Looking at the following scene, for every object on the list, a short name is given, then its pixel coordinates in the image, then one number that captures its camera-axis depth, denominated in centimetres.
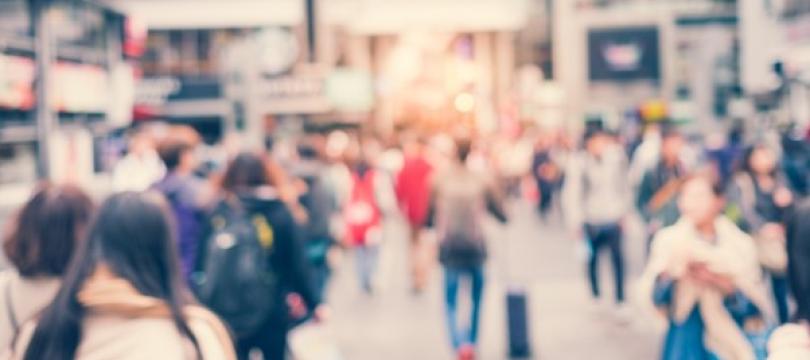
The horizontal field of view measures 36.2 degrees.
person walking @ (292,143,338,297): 977
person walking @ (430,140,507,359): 841
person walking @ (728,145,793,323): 890
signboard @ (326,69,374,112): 3362
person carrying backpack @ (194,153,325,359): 561
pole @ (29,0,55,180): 1498
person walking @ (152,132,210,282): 685
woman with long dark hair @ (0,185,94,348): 369
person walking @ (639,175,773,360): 521
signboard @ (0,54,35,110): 1383
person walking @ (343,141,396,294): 1260
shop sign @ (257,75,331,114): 1998
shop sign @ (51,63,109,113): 1631
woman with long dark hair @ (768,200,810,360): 291
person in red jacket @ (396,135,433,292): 1278
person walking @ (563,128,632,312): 1057
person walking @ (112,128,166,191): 1068
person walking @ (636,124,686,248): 1060
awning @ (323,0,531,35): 4919
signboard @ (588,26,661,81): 4172
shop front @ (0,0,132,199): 1422
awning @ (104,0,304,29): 4494
